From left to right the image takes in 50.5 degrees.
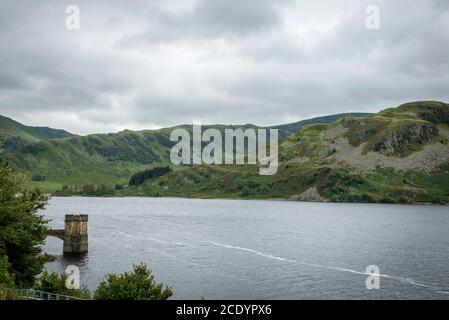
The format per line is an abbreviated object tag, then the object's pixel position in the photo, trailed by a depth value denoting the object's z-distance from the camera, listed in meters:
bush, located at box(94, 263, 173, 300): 48.53
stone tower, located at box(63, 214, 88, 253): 119.93
